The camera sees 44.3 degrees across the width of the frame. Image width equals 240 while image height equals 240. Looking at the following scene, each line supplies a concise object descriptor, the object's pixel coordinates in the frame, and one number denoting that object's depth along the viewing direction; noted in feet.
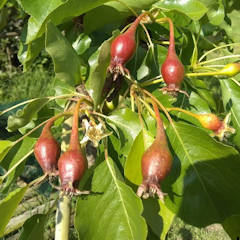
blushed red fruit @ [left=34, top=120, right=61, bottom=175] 0.50
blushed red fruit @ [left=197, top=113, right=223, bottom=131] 0.56
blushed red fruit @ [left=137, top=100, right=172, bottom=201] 0.47
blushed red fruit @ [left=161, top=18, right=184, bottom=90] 0.56
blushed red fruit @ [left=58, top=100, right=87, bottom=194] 0.47
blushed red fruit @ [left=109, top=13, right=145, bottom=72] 0.54
